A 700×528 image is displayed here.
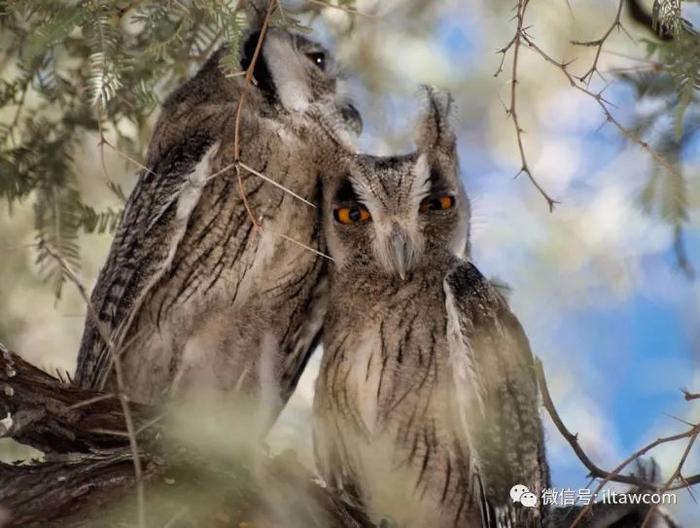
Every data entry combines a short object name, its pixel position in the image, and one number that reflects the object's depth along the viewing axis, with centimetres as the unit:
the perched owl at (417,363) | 611
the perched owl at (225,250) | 652
